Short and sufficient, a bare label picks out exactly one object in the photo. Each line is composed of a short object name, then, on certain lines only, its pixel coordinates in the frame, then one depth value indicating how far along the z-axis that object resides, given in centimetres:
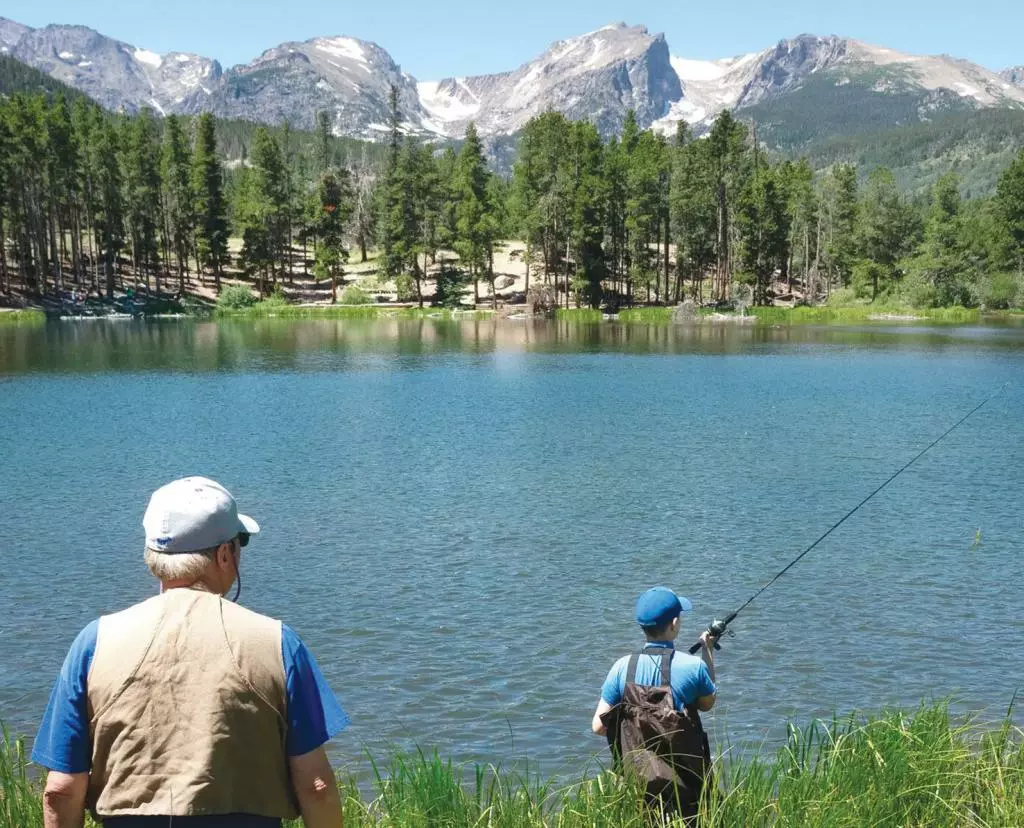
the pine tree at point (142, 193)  9600
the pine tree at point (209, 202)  9938
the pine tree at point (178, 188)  9919
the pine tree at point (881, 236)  9631
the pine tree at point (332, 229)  9638
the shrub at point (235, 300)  9094
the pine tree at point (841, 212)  10156
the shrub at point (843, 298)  9512
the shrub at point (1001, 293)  9162
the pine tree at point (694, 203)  8894
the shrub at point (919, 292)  8950
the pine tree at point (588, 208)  8894
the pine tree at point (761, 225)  9162
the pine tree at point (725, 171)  9131
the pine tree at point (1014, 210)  10381
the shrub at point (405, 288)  9262
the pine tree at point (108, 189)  9119
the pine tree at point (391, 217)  9306
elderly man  344
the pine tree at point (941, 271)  8950
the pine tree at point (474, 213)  9105
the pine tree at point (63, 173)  8600
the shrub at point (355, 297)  9450
